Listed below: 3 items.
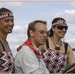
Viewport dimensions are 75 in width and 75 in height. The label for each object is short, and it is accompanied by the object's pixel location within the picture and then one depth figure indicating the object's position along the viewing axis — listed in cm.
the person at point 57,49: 445
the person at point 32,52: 348
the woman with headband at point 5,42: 366
